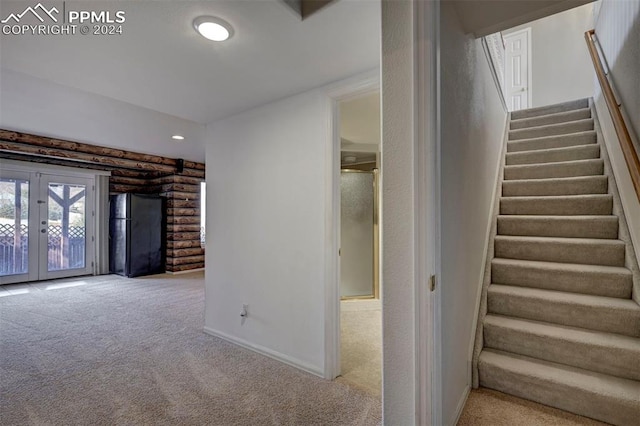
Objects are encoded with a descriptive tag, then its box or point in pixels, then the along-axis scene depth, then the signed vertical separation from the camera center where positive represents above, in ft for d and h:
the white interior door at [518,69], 15.29 +7.74
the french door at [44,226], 16.26 -0.41
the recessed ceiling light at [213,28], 4.81 +3.25
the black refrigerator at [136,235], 19.24 -1.15
